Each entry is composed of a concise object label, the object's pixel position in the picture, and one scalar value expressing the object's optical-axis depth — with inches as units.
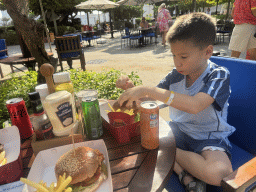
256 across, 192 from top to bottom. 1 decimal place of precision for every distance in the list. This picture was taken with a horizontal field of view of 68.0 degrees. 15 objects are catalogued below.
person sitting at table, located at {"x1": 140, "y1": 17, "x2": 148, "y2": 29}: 452.8
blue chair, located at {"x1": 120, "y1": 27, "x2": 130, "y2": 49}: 431.0
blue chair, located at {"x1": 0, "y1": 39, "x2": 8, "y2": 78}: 264.4
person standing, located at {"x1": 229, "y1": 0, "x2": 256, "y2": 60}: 123.5
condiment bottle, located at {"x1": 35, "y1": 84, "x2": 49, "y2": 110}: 50.8
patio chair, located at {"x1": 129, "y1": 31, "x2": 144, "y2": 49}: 407.5
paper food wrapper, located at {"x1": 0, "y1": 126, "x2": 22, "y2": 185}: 37.3
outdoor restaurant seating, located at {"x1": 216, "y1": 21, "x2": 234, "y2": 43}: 363.3
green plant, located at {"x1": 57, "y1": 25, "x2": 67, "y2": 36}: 745.6
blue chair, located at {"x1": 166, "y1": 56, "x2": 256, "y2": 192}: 60.2
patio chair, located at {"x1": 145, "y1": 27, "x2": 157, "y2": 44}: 421.8
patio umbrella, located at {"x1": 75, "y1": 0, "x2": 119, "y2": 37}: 466.5
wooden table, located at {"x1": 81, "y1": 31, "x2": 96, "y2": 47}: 488.3
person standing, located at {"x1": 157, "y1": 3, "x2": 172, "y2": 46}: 401.1
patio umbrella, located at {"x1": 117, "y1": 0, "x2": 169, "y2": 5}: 473.1
